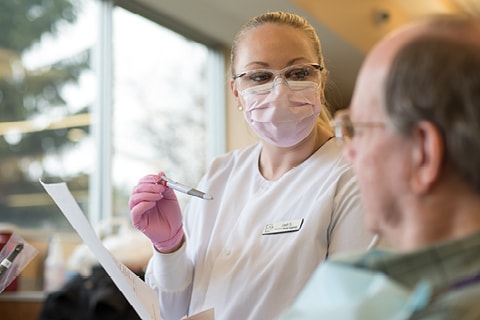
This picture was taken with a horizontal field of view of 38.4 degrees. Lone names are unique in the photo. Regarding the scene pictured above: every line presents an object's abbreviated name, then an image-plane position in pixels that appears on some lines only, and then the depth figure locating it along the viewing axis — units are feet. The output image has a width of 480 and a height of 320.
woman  4.19
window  9.87
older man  2.37
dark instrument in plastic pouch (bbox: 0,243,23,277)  4.19
